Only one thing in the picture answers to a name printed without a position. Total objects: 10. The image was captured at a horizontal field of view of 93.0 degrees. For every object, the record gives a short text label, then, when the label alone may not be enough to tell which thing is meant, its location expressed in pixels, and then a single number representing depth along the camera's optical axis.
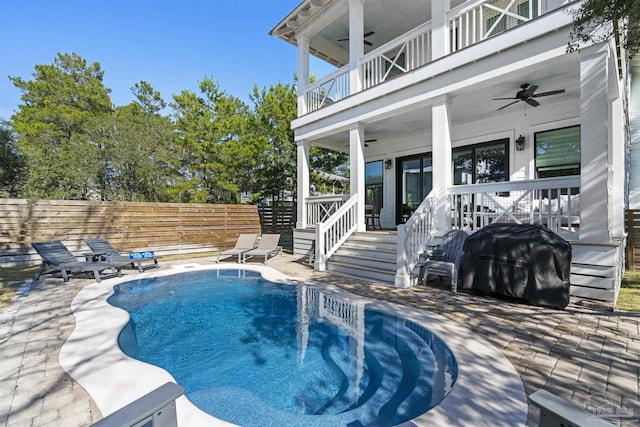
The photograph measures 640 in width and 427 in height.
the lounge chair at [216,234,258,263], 10.64
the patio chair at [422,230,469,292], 6.16
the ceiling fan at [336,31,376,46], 10.45
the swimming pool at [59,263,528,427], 2.36
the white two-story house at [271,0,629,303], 5.34
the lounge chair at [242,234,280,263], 10.60
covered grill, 4.91
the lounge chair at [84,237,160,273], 8.53
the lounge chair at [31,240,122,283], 7.26
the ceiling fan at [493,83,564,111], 6.82
